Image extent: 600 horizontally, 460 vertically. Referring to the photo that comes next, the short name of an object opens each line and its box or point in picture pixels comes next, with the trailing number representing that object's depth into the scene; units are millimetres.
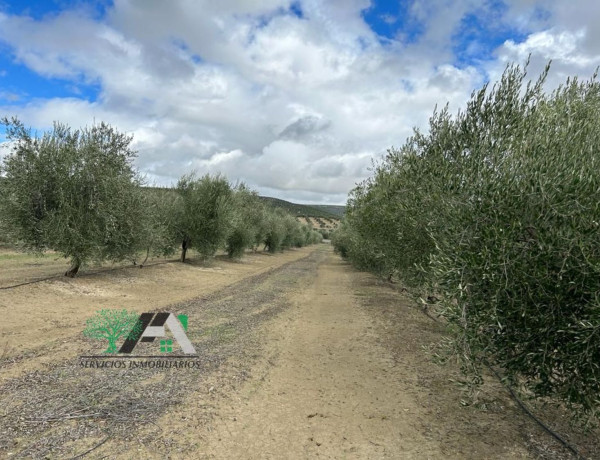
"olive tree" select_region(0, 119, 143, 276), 15898
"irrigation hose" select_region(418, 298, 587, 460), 5273
